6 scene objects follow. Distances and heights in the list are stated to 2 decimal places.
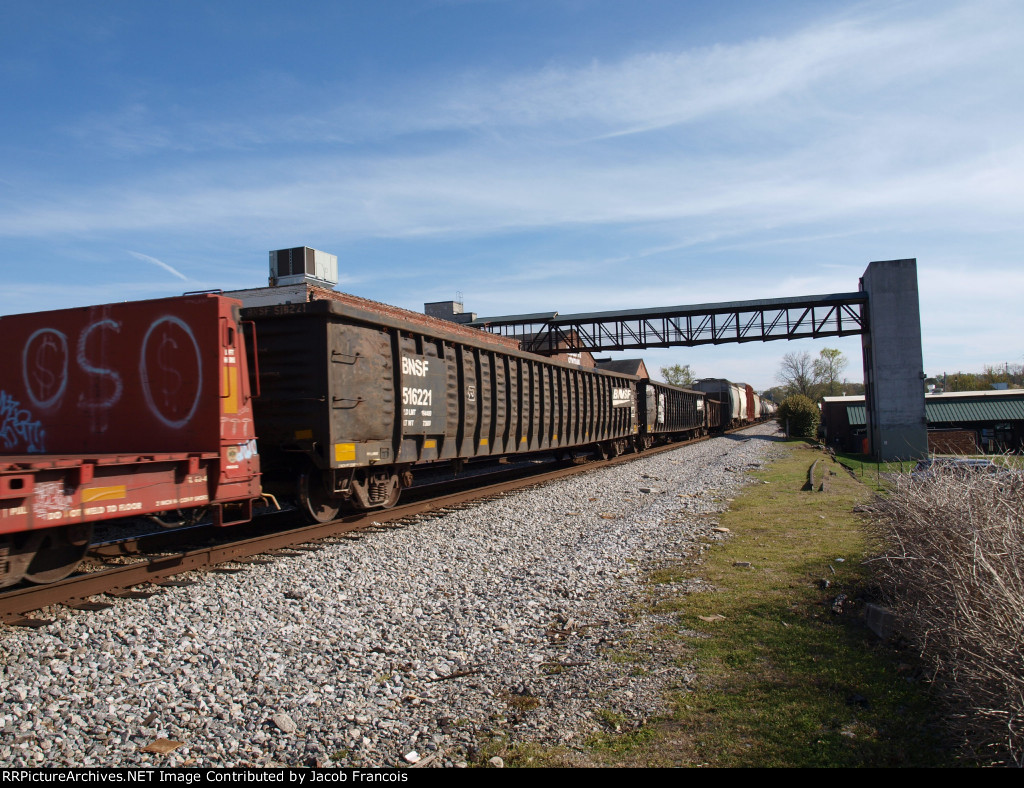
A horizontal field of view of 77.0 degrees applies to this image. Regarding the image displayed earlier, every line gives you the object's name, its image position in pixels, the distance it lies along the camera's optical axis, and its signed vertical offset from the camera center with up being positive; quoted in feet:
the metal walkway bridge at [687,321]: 124.72 +19.39
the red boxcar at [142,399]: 21.77 +1.19
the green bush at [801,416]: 166.09 -2.96
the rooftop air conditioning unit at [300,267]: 119.65 +29.68
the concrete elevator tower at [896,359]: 107.04 +7.02
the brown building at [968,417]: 126.85 -3.71
